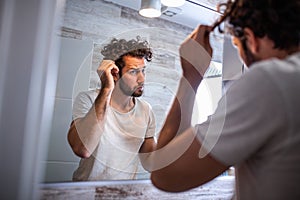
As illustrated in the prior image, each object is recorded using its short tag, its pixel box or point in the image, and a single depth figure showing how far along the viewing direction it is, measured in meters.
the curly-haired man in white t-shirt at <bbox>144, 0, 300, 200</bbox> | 0.57
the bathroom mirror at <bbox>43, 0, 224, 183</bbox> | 0.83
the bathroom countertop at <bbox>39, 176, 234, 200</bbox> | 0.81
